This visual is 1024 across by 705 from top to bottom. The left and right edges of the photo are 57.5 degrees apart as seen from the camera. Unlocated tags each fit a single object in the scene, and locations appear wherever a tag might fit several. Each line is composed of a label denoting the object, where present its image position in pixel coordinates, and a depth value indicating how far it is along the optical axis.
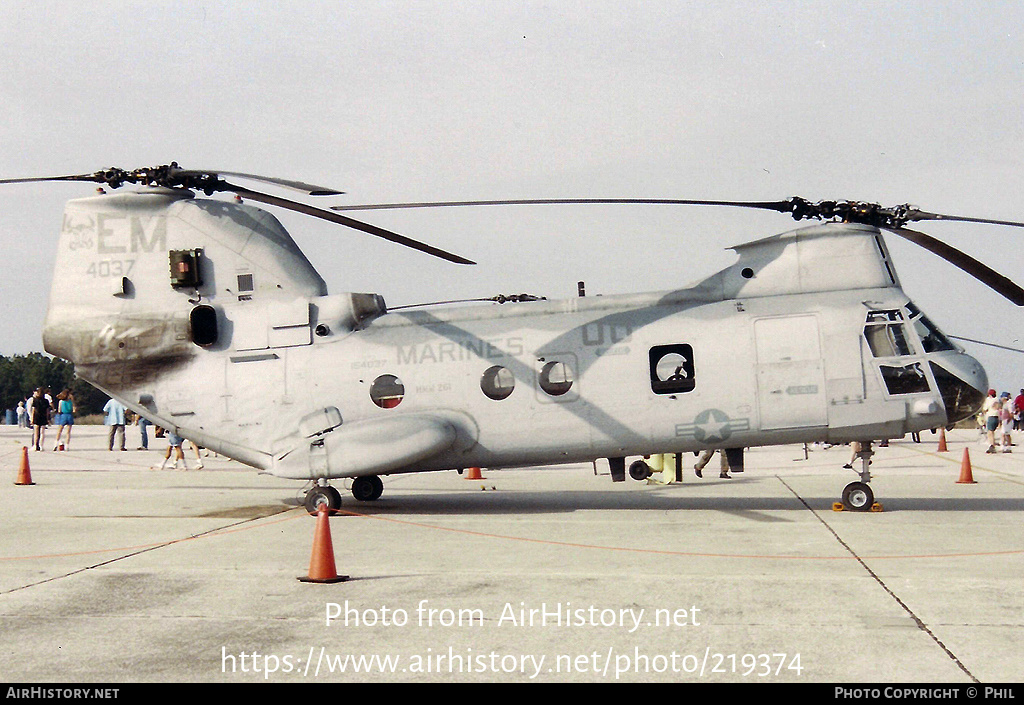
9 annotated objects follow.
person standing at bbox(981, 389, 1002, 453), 26.78
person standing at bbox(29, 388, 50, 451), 28.06
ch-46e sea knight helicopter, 12.98
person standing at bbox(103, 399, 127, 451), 28.53
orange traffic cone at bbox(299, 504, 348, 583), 8.56
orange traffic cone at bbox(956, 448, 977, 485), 17.91
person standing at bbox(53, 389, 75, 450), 29.80
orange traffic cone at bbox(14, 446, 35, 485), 19.11
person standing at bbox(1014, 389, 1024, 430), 37.70
